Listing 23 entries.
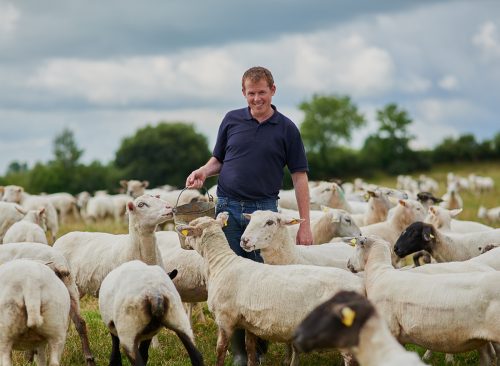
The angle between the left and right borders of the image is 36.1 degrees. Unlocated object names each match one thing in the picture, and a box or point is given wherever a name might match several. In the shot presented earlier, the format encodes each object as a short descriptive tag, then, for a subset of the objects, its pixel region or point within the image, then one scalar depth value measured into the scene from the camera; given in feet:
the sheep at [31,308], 20.56
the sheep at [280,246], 26.09
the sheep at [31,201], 59.06
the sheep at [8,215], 47.52
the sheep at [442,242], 32.22
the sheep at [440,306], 20.42
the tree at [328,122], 301.84
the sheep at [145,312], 21.24
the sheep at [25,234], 35.12
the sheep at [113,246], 28.76
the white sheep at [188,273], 29.76
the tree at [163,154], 220.02
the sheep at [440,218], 40.86
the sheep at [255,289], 22.39
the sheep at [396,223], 39.27
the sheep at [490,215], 87.40
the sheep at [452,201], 77.66
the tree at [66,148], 302.04
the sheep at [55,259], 25.59
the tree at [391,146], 238.89
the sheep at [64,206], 87.92
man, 26.66
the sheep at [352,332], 14.28
